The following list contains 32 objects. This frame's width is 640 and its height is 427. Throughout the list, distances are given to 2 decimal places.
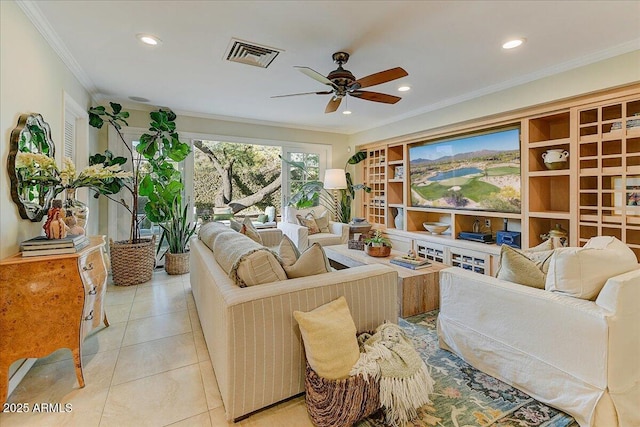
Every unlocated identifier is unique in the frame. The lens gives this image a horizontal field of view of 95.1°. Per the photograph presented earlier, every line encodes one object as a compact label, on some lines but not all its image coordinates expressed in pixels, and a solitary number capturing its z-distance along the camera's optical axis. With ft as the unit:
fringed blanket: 4.90
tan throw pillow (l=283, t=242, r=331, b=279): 6.16
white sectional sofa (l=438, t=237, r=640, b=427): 4.73
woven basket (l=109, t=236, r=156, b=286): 12.29
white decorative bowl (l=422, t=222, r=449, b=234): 14.99
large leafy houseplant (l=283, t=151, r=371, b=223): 18.10
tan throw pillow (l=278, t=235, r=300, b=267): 6.39
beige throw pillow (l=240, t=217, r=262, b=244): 9.52
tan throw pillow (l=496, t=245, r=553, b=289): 6.05
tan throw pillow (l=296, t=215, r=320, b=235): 16.85
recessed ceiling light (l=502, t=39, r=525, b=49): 8.10
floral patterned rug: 5.13
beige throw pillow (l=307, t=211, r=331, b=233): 17.22
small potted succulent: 11.23
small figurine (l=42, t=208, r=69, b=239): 6.33
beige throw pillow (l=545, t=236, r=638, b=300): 5.20
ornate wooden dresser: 5.46
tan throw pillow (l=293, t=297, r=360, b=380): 4.92
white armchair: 15.67
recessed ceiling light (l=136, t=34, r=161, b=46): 7.97
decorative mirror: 6.24
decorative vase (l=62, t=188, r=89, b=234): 7.08
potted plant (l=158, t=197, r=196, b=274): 13.96
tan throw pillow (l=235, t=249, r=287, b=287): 5.60
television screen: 11.88
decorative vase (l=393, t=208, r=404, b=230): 17.02
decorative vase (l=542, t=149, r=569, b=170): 10.41
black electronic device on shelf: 12.84
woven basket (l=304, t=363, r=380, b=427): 4.79
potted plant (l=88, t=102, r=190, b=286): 12.30
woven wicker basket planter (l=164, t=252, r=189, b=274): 13.99
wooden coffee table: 9.14
